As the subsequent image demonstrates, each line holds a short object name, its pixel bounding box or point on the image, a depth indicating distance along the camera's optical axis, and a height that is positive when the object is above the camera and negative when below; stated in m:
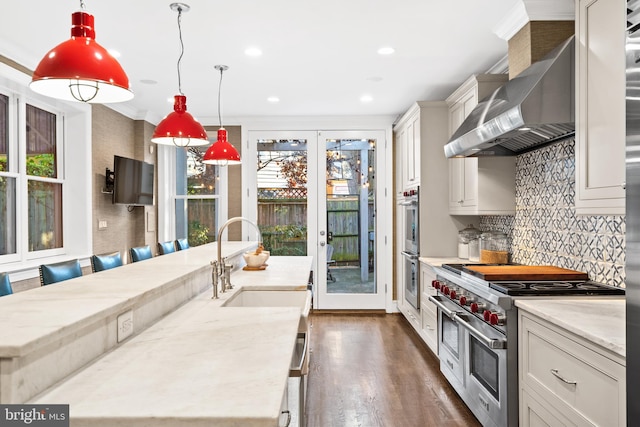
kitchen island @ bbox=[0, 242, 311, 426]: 0.98 -0.41
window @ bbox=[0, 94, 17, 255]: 3.72 +0.16
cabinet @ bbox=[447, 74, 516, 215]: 3.64 +0.28
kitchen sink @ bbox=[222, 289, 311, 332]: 2.65 -0.50
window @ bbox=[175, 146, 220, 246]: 6.18 +0.19
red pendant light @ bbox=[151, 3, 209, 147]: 2.74 +0.52
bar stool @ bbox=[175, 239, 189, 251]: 4.91 -0.36
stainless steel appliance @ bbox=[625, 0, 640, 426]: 1.19 -0.01
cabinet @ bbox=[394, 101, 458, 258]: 4.62 +0.27
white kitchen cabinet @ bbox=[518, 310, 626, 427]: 1.57 -0.66
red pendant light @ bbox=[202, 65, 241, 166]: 3.91 +0.51
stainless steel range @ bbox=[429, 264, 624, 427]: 2.31 -0.69
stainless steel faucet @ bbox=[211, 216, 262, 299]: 2.28 -0.32
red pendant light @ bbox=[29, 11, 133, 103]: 1.58 +0.52
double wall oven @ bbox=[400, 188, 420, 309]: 4.64 -0.38
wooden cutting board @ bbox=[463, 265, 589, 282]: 2.64 -0.37
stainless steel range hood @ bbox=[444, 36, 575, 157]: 2.40 +0.56
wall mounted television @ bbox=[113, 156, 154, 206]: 4.93 +0.33
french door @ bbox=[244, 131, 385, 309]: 6.02 +0.09
